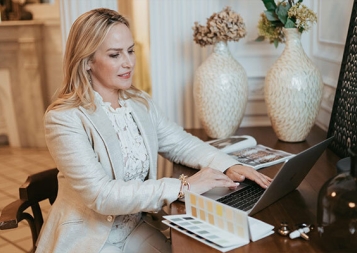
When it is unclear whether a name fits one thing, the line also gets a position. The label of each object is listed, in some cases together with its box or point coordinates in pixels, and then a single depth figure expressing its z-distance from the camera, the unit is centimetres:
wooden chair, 168
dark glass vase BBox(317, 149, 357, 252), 104
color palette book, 117
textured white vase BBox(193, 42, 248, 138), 206
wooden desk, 116
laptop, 130
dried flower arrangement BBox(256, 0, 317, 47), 192
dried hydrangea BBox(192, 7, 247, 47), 203
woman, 149
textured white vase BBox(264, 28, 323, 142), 196
